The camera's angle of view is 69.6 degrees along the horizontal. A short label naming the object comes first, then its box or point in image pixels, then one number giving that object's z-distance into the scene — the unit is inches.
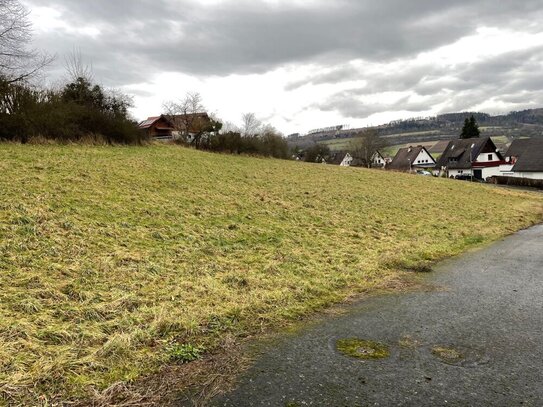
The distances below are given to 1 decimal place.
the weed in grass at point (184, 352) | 158.6
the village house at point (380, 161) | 3365.2
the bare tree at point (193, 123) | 1454.2
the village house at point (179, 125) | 1612.3
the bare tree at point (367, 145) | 2920.8
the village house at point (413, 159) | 3276.8
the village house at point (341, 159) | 3722.9
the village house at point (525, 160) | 2165.4
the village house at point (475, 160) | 2519.7
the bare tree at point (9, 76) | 772.6
